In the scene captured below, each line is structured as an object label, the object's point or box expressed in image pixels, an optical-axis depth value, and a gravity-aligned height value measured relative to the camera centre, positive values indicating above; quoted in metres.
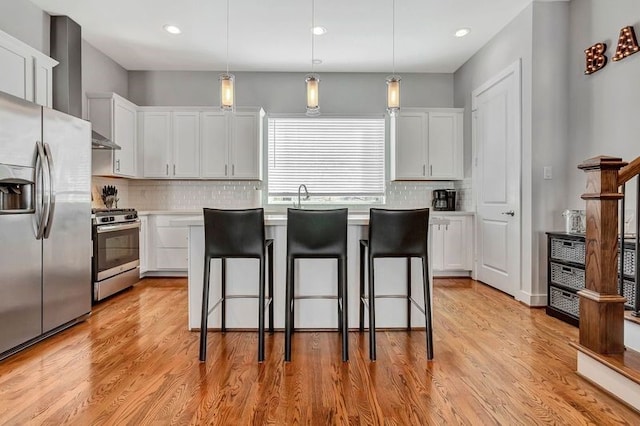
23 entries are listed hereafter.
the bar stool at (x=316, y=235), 2.42 -0.16
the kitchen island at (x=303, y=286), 2.88 -0.58
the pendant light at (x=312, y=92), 2.95 +0.94
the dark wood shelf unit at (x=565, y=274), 2.98 -0.52
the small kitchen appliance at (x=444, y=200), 5.30 +0.16
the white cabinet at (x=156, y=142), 5.11 +0.94
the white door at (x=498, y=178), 3.83 +0.38
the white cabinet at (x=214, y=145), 5.11 +0.90
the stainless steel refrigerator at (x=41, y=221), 2.40 -0.08
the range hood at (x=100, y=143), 3.87 +0.72
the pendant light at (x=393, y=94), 3.03 +0.95
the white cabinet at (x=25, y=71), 2.96 +1.18
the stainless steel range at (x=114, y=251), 3.74 -0.44
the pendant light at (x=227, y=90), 3.01 +0.97
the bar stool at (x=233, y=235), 2.39 -0.16
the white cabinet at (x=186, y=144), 5.11 +0.91
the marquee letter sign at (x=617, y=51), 2.84 +1.30
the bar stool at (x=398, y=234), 2.41 -0.15
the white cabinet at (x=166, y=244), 4.92 -0.44
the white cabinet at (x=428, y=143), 5.20 +0.95
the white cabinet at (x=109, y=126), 4.48 +1.03
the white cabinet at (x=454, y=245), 4.87 -0.44
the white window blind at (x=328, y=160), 5.52 +0.76
